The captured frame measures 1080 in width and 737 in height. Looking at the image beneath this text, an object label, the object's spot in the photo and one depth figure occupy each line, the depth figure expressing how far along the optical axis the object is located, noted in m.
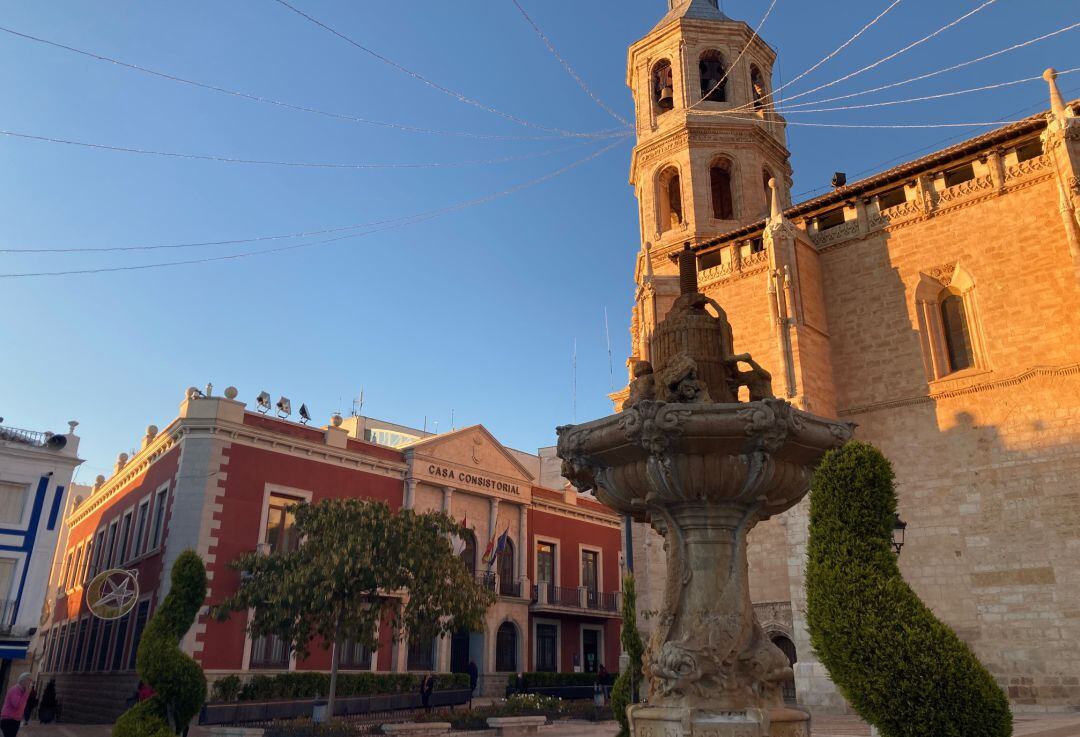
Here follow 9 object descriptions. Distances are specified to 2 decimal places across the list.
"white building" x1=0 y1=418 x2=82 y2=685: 19.44
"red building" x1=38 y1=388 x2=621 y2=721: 20.48
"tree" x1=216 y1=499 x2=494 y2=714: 14.47
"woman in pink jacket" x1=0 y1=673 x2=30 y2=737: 12.44
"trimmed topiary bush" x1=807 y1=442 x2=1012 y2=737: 6.56
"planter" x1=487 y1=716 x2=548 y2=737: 15.45
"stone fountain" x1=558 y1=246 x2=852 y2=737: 5.90
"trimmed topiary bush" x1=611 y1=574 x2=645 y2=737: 9.69
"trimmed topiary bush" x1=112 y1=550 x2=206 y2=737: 9.66
